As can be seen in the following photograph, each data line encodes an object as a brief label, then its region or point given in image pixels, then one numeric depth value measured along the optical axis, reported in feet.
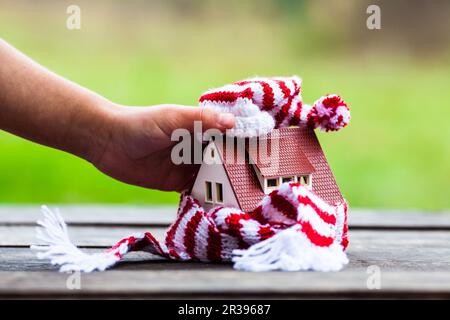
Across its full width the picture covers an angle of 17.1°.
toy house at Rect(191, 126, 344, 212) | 3.59
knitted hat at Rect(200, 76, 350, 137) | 3.61
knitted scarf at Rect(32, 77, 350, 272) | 3.46
